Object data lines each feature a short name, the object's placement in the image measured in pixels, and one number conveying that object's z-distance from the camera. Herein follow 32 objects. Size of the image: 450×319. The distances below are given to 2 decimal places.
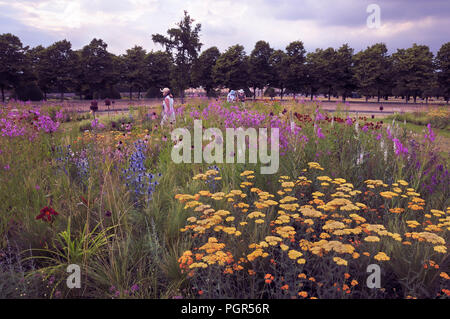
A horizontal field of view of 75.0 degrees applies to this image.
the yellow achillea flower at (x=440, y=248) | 2.52
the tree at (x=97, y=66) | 45.94
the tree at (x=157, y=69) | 56.25
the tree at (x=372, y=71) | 48.22
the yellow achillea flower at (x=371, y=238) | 2.58
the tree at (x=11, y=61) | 39.41
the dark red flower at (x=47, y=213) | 2.78
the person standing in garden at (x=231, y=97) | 15.37
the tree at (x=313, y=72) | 53.47
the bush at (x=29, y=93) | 37.03
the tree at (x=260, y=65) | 55.31
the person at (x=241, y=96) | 15.93
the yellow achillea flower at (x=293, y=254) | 2.35
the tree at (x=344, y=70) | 52.03
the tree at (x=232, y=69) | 53.03
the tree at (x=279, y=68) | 54.06
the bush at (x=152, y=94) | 48.93
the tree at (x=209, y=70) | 55.89
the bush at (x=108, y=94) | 47.16
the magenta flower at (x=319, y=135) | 5.38
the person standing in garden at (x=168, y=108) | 11.70
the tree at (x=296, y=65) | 53.22
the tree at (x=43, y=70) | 44.91
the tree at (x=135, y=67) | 53.66
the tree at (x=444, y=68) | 47.25
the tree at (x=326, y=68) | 51.88
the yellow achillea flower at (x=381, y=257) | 2.48
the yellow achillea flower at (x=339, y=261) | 2.28
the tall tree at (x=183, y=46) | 34.56
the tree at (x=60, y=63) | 45.09
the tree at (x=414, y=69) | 46.94
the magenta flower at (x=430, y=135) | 4.95
